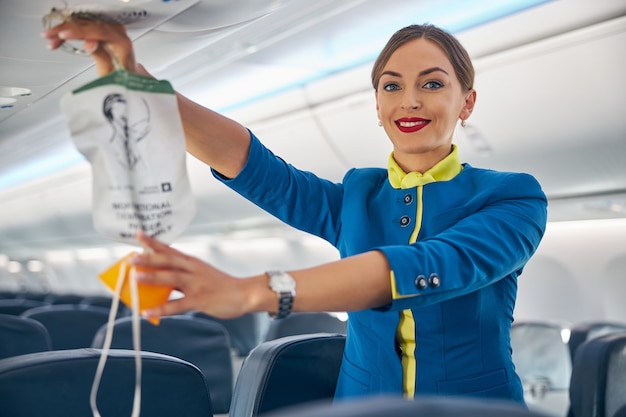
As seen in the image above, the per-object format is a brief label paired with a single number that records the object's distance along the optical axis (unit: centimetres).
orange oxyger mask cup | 137
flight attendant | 176
